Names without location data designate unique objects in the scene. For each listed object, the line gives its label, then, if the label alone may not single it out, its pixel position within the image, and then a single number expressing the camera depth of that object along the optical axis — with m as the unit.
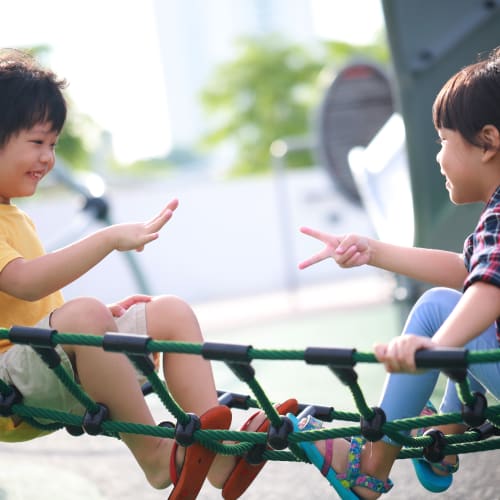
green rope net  3.06
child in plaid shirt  3.21
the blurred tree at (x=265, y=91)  44.24
